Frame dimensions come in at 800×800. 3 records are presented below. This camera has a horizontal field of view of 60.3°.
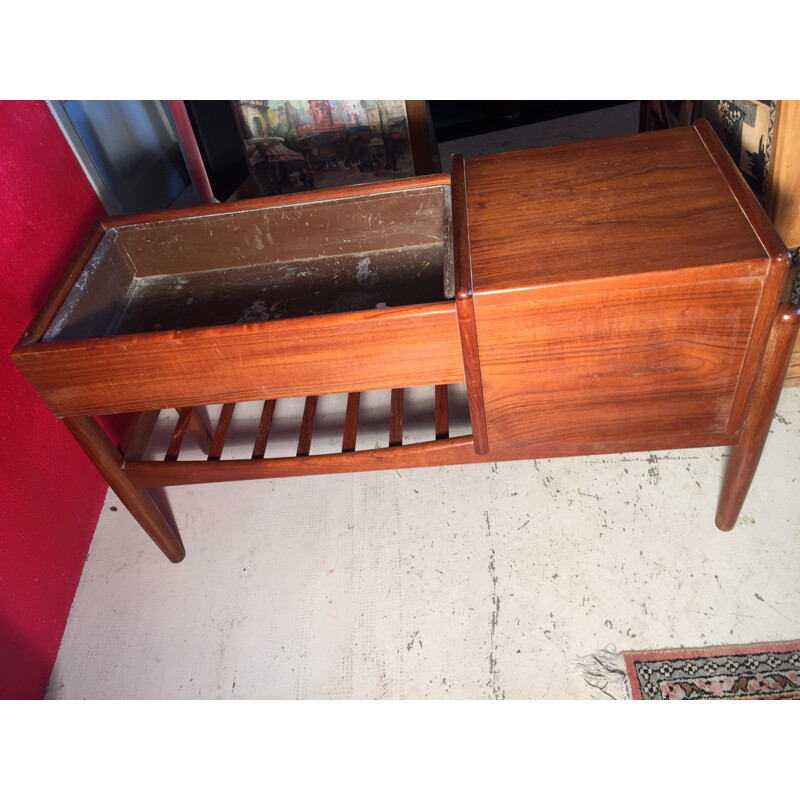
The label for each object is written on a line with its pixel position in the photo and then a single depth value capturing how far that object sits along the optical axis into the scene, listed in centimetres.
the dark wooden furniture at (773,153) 164
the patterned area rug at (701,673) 151
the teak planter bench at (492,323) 134
